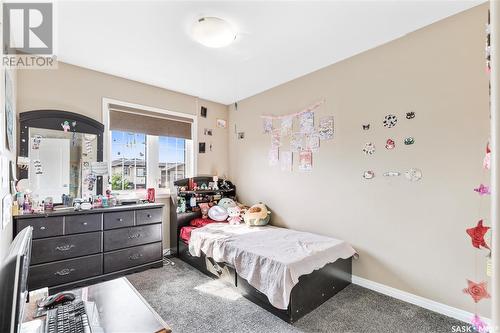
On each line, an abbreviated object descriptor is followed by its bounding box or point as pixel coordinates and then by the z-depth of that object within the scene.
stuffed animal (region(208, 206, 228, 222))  3.78
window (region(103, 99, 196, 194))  3.43
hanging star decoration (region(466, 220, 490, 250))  0.90
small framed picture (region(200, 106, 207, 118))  4.30
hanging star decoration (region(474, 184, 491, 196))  0.84
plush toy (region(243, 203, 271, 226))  3.56
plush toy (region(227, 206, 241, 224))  3.72
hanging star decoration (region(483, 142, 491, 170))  0.67
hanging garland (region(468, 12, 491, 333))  0.82
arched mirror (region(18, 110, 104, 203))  2.71
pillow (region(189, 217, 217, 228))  3.60
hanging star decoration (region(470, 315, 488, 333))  0.76
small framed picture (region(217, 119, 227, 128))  4.55
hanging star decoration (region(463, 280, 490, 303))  0.93
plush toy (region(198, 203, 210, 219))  3.91
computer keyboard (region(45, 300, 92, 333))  1.09
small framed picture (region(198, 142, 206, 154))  4.24
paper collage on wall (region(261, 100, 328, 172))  3.17
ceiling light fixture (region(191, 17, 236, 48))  2.15
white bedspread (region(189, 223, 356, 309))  2.11
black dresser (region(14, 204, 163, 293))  2.45
